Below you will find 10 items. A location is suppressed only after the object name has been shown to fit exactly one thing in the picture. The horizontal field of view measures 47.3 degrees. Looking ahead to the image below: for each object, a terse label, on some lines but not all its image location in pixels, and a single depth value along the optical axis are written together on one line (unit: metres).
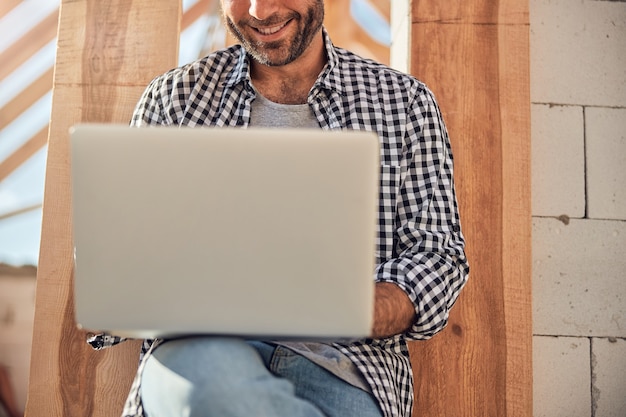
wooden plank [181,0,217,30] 4.16
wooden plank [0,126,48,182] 4.76
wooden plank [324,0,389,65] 4.41
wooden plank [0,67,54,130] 4.46
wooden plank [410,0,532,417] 1.60
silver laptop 0.81
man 0.91
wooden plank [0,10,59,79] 4.11
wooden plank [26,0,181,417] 1.62
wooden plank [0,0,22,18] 3.88
